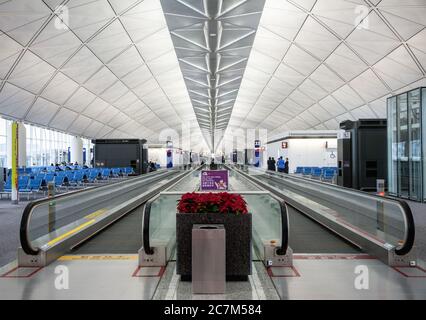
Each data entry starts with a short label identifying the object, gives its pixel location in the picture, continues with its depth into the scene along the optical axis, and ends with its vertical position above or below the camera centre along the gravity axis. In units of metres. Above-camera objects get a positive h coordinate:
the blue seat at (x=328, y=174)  29.00 -1.11
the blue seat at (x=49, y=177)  21.09 -0.90
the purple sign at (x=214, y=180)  13.52 -0.74
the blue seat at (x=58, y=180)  21.06 -1.08
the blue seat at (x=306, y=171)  32.47 -0.94
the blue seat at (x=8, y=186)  18.70 -1.28
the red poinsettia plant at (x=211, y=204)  5.74 -0.71
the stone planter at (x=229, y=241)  5.63 -1.30
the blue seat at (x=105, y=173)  31.72 -1.01
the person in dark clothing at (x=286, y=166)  32.59 -0.47
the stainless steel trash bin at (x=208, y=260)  5.05 -1.43
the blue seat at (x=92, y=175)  27.58 -1.02
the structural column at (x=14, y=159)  16.28 +0.18
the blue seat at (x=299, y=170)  32.88 -0.86
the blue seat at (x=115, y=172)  34.09 -0.98
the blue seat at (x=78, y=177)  24.83 -1.05
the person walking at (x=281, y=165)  30.85 -0.35
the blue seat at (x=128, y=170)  36.77 -0.86
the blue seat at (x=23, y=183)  18.77 -1.11
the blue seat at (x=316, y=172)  31.69 -1.01
